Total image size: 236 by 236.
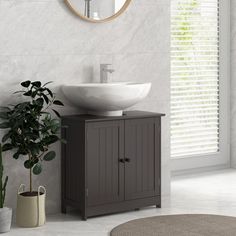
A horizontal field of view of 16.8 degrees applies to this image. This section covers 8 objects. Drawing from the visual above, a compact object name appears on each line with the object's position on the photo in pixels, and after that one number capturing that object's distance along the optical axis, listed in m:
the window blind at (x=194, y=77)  7.41
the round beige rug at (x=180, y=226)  5.14
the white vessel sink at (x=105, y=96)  5.41
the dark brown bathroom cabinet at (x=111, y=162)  5.50
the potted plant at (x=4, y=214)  5.11
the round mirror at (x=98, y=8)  5.80
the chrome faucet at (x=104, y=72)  5.88
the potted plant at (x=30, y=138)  5.29
